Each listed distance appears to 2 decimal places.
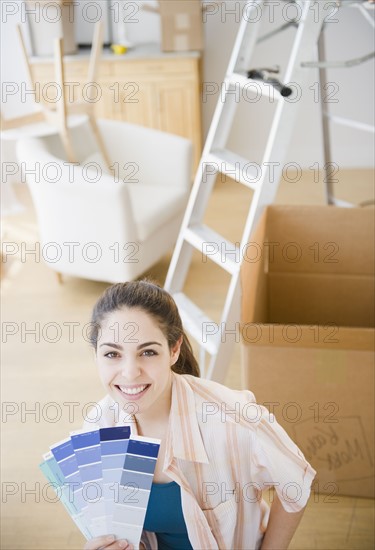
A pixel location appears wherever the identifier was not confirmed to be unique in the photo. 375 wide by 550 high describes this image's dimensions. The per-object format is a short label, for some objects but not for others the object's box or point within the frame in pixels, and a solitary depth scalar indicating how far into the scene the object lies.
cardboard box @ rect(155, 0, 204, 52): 4.52
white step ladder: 2.46
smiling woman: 1.39
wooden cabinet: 4.61
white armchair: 3.30
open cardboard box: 1.97
